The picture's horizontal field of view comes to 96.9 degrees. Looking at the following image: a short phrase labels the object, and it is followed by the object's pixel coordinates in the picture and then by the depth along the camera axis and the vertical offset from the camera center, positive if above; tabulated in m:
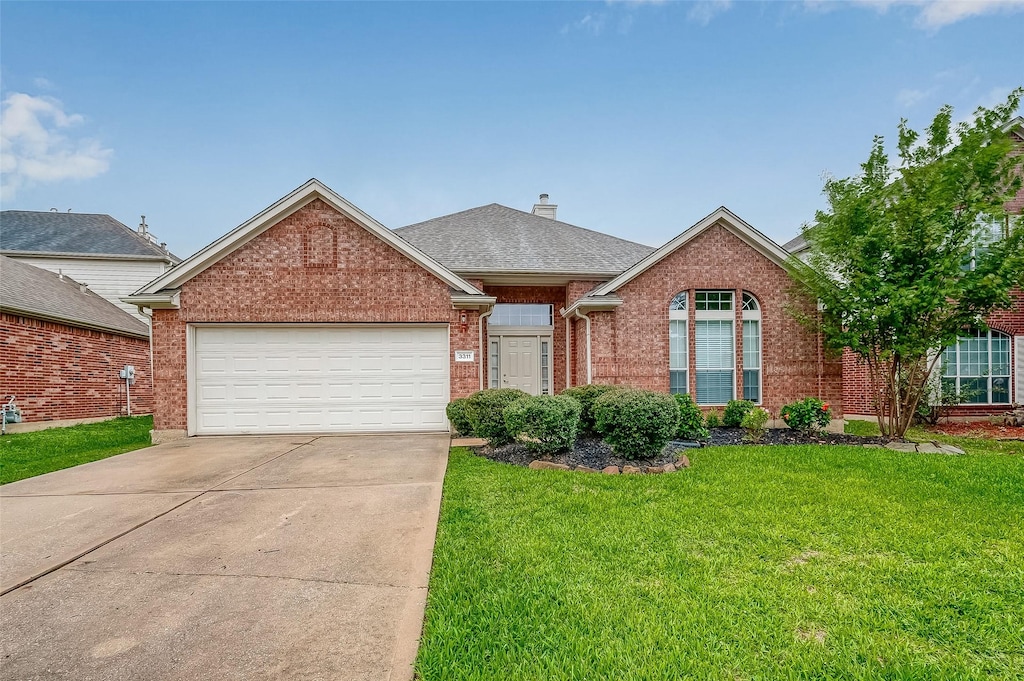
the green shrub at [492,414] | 7.94 -1.18
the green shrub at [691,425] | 8.87 -1.54
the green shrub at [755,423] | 8.66 -1.48
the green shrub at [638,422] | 6.44 -1.08
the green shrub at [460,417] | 9.01 -1.38
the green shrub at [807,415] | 9.17 -1.40
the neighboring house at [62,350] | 11.32 +0.02
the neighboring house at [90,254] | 18.89 +4.07
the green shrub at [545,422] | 6.80 -1.14
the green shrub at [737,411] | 9.84 -1.41
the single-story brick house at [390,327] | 9.61 +0.48
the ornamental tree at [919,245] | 7.77 +1.79
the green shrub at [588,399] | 8.57 -1.01
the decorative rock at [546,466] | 6.55 -1.73
